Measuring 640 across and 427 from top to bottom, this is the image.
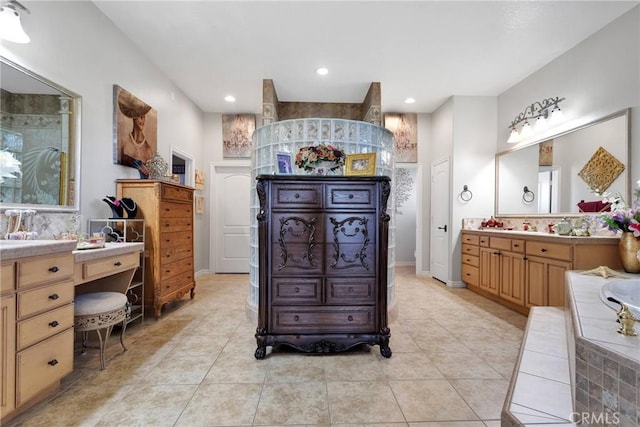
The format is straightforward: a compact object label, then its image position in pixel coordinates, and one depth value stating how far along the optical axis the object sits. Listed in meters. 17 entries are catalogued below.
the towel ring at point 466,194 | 4.29
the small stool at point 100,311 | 1.80
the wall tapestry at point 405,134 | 4.97
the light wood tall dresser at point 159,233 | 2.76
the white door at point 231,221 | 5.09
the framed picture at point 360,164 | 2.30
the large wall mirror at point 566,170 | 2.59
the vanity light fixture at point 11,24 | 1.64
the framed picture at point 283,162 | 2.38
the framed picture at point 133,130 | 2.76
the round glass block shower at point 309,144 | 2.69
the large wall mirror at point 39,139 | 1.77
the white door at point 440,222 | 4.45
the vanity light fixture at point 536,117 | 3.29
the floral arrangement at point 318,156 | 2.27
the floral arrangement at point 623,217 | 2.10
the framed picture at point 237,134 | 5.02
